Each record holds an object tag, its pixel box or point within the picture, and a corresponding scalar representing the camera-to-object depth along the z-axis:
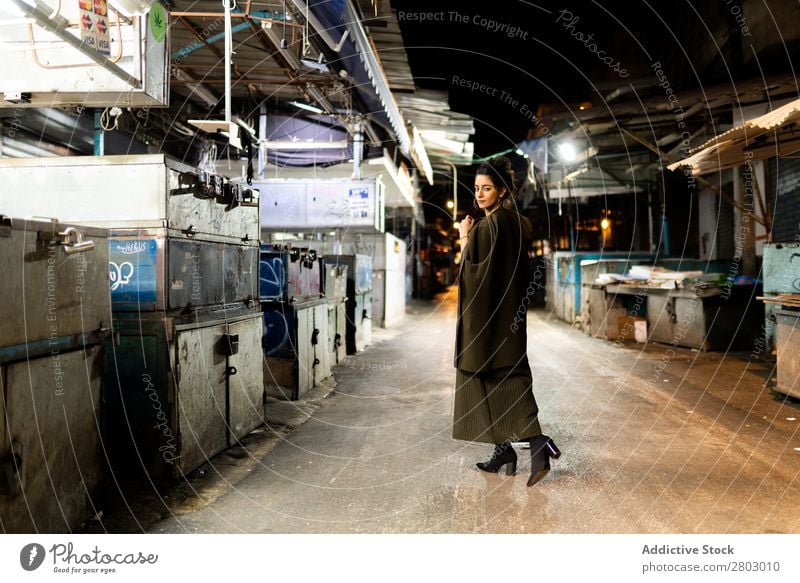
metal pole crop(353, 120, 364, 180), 10.71
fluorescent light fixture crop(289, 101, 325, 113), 9.23
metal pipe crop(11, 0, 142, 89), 2.60
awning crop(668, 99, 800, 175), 4.76
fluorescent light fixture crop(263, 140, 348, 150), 11.05
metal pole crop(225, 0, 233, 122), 4.08
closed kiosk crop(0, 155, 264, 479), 3.34
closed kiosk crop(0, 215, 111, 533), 2.24
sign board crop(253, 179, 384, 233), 11.23
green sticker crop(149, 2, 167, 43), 3.70
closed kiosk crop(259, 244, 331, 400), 5.77
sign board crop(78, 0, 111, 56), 3.12
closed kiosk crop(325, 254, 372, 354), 9.43
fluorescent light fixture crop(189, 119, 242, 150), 3.98
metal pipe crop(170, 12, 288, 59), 5.36
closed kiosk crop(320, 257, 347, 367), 7.61
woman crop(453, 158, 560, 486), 3.34
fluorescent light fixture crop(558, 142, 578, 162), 12.18
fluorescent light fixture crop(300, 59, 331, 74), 6.08
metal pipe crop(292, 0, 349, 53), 4.84
